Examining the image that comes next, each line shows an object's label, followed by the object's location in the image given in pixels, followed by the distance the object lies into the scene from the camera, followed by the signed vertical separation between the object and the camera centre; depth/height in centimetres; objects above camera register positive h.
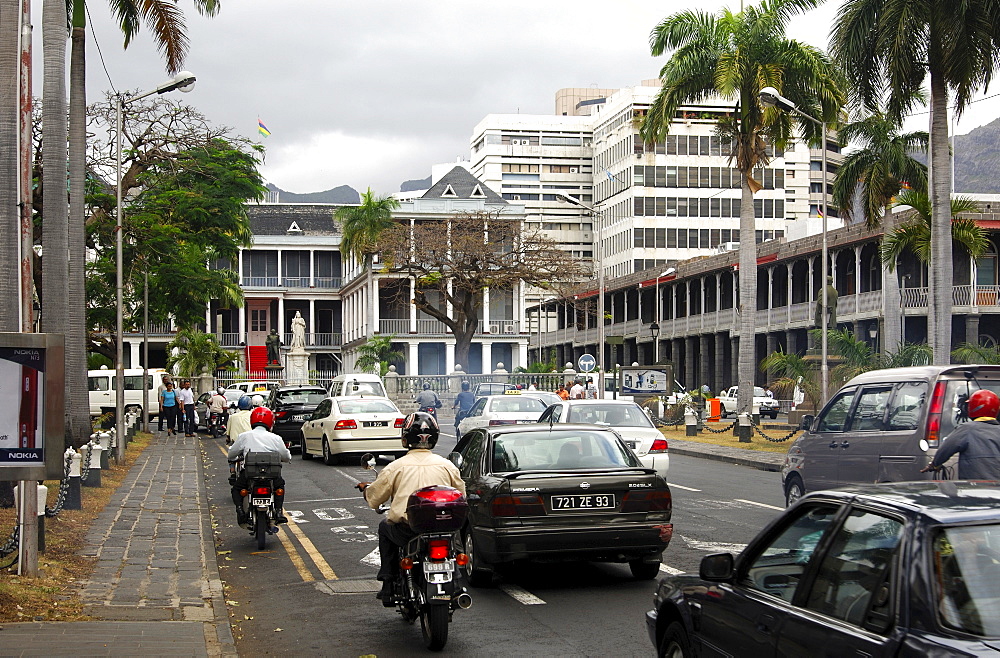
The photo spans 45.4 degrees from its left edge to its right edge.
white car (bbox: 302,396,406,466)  2553 -127
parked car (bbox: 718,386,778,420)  4822 -157
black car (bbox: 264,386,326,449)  3080 -101
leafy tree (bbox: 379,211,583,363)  5862 +535
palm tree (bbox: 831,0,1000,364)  2505 +652
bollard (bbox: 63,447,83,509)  1529 -155
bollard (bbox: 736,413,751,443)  3306 -176
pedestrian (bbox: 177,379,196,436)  4103 -145
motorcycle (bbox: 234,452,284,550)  1326 -136
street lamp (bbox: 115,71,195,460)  2497 +259
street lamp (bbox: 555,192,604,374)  5206 +286
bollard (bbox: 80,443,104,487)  1891 -149
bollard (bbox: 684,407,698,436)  3741 -182
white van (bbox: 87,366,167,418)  5138 -86
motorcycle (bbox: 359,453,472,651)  794 -128
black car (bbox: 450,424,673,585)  991 -122
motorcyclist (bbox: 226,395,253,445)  1839 -80
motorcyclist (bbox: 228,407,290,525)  1359 -91
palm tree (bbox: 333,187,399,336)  6969 +866
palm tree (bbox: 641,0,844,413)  3762 +913
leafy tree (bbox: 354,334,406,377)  6644 +75
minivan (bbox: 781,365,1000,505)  1187 -64
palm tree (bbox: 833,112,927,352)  3572 +599
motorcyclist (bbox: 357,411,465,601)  838 -80
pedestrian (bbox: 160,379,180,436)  3984 -114
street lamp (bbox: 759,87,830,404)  3078 +49
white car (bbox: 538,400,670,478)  1906 -89
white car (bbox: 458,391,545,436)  2666 -98
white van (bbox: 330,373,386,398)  3794 -55
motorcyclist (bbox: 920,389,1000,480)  941 -64
